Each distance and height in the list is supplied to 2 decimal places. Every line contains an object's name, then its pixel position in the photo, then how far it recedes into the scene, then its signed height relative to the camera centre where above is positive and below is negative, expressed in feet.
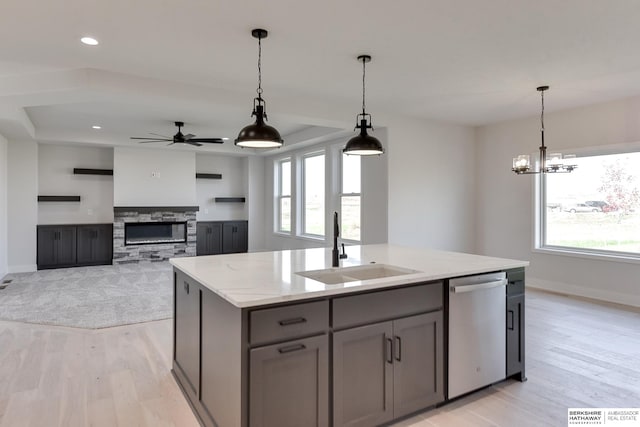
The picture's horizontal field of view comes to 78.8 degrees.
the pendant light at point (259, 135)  8.89 +1.72
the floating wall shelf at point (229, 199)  31.35 +0.83
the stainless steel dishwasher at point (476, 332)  8.21 -2.65
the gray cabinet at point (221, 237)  29.96 -2.17
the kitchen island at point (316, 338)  6.11 -2.31
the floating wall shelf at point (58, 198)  24.98 +0.67
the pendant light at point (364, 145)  10.39 +1.75
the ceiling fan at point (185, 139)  21.01 +3.83
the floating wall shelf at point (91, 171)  26.07 +2.56
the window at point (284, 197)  29.68 +1.00
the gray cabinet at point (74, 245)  24.45 -2.35
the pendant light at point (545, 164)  13.34 +1.66
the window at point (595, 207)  16.33 +0.18
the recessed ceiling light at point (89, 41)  10.11 +4.44
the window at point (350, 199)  22.44 +0.64
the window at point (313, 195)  25.79 +1.02
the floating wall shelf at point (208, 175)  30.43 +2.68
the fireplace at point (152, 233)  26.40 -1.69
